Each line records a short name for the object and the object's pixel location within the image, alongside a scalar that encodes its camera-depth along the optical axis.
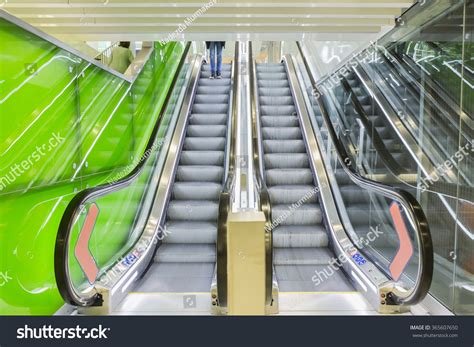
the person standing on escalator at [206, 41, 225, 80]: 8.22
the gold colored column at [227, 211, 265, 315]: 1.99
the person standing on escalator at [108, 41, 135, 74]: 5.80
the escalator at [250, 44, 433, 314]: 2.88
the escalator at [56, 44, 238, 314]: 2.88
